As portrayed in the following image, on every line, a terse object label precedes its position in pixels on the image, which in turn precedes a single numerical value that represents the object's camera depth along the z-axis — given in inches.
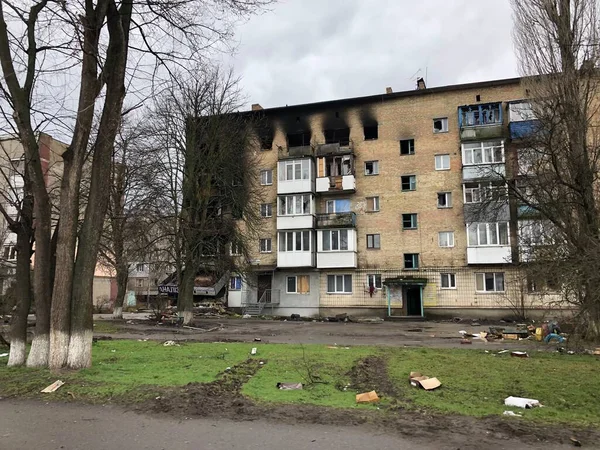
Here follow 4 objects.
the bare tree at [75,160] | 381.1
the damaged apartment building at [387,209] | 1331.2
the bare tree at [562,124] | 623.5
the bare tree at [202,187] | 990.4
